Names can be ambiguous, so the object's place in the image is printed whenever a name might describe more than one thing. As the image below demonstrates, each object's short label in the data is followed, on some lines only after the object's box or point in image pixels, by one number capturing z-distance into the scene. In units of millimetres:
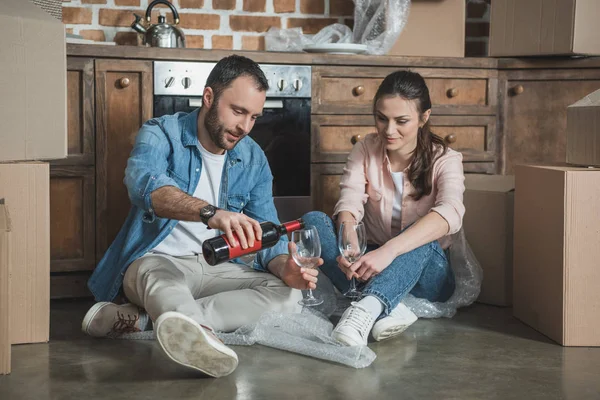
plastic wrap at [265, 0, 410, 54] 3365
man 2252
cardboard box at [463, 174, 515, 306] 2906
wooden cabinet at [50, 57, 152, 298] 2945
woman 2402
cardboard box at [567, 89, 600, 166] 2420
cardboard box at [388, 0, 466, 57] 3463
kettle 3141
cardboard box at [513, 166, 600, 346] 2359
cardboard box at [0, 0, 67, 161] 2221
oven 3031
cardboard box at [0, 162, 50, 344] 2283
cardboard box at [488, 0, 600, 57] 3158
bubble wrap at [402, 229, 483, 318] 2809
